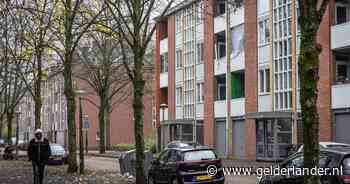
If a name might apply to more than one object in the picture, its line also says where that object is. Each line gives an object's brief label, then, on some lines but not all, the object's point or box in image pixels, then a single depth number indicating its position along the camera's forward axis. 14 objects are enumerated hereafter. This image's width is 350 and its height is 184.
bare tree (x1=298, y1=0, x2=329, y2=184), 9.34
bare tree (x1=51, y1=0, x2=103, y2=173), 23.09
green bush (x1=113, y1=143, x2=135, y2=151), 58.16
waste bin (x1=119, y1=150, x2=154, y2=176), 23.78
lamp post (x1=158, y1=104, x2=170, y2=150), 46.47
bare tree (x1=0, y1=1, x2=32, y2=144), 27.60
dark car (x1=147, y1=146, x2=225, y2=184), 18.27
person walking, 16.47
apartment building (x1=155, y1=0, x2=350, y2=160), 30.61
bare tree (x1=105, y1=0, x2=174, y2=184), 18.03
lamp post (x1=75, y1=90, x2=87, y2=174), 24.18
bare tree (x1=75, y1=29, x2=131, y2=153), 49.44
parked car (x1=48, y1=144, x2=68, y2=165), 35.75
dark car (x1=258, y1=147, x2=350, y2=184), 12.11
